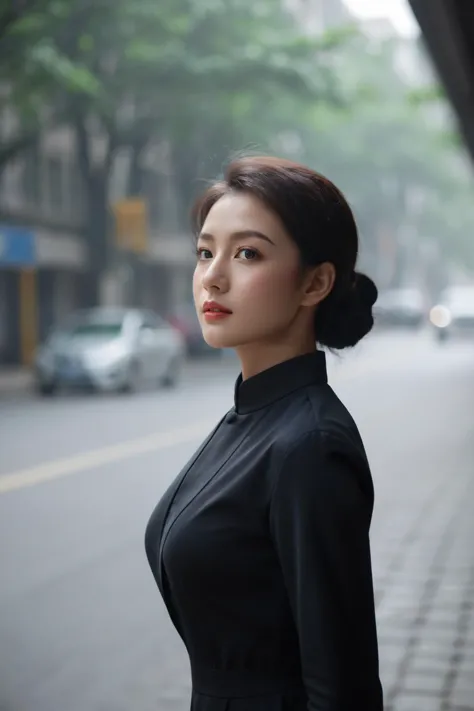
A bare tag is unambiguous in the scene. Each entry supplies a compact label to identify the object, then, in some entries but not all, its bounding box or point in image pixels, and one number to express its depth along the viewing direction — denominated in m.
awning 6.32
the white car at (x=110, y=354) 20.52
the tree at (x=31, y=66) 17.39
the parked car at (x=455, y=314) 35.84
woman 1.62
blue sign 22.36
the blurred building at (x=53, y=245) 29.19
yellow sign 29.05
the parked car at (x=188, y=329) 29.91
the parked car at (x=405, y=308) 45.45
